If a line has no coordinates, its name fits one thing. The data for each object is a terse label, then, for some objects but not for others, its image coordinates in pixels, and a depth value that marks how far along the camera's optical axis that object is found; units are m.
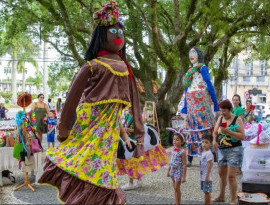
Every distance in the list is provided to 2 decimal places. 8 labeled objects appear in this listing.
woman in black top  4.94
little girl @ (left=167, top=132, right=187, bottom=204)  4.74
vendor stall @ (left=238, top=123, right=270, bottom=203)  5.48
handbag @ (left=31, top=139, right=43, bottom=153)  6.13
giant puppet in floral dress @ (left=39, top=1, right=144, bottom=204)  3.30
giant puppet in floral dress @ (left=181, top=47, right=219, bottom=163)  6.97
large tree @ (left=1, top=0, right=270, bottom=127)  9.84
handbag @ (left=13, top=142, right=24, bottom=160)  6.09
